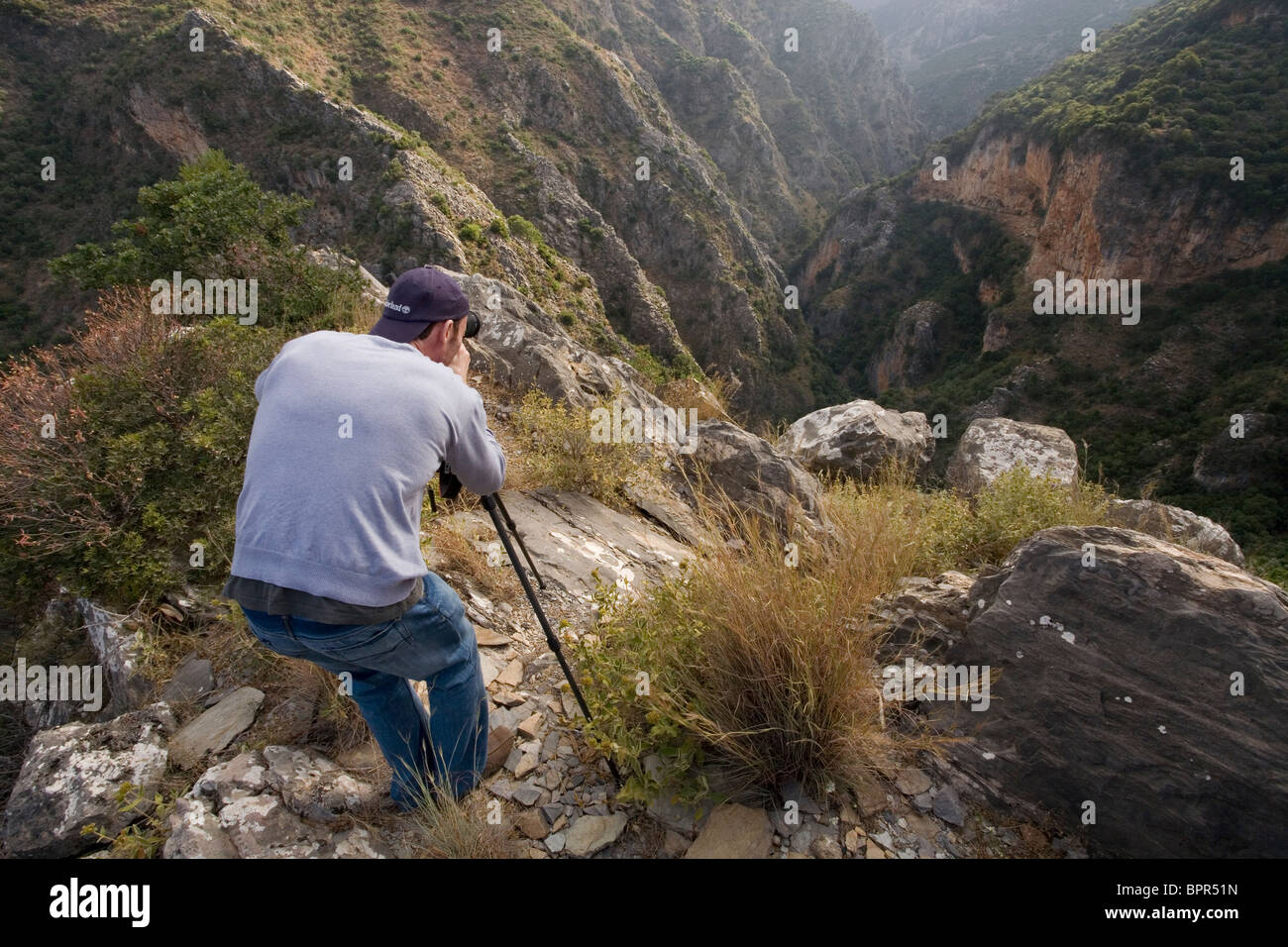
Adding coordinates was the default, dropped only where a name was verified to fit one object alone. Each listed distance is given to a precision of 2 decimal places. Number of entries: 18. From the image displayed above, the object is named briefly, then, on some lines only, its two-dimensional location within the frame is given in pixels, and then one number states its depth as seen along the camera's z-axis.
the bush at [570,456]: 5.69
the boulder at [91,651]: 3.18
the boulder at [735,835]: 2.20
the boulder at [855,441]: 9.97
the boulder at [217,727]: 2.68
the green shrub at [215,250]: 6.42
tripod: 2.44
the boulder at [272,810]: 2.21
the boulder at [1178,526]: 6.80
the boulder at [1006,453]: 10.80
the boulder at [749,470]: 6.56
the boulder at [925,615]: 3.17
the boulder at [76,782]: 2.41
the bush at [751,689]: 2.30
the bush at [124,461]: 3.53
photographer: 1.74
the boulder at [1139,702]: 2.33
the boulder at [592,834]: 2.29
